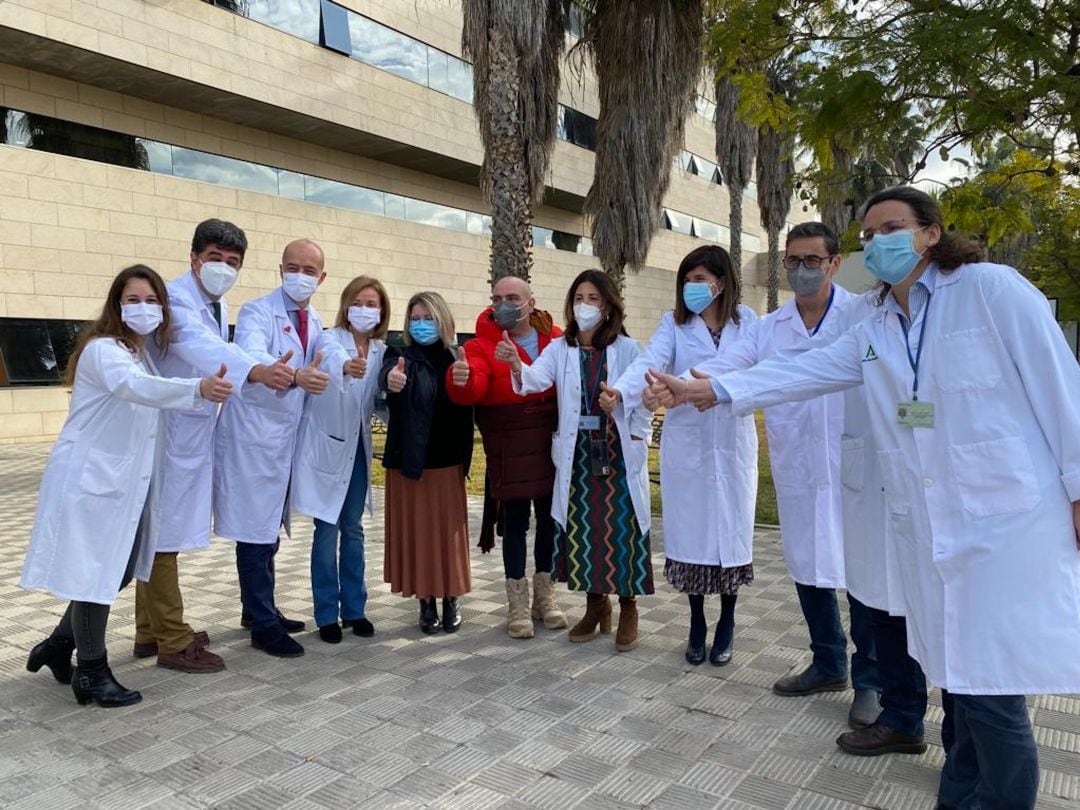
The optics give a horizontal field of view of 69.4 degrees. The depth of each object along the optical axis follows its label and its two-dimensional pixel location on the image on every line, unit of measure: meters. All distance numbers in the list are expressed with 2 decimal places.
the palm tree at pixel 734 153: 21.05
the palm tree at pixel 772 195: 22.48
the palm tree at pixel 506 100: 8.71
